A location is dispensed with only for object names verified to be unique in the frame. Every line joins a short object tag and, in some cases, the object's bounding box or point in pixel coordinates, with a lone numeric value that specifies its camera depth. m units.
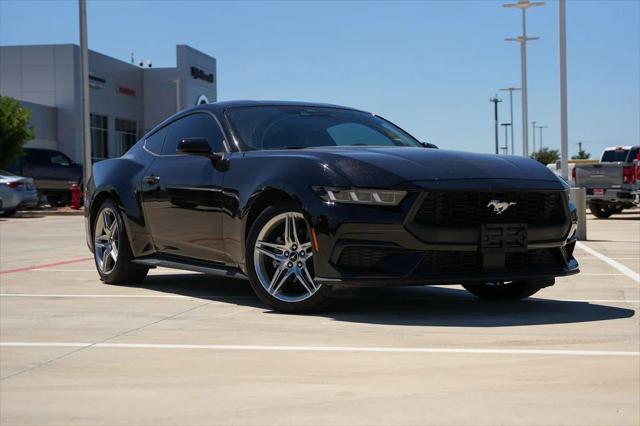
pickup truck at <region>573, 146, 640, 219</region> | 25.03
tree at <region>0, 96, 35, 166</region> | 37.34
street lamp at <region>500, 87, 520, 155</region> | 81.19
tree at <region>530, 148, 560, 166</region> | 121.31
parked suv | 37.06
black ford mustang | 6.19
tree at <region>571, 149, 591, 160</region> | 128.44
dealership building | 59.59
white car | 28.36
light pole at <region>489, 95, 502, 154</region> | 86.52
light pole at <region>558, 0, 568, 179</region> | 21.47
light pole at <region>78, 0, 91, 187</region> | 31.80
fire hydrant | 35.69
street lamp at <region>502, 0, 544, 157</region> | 43.38
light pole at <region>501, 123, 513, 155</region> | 105.75
